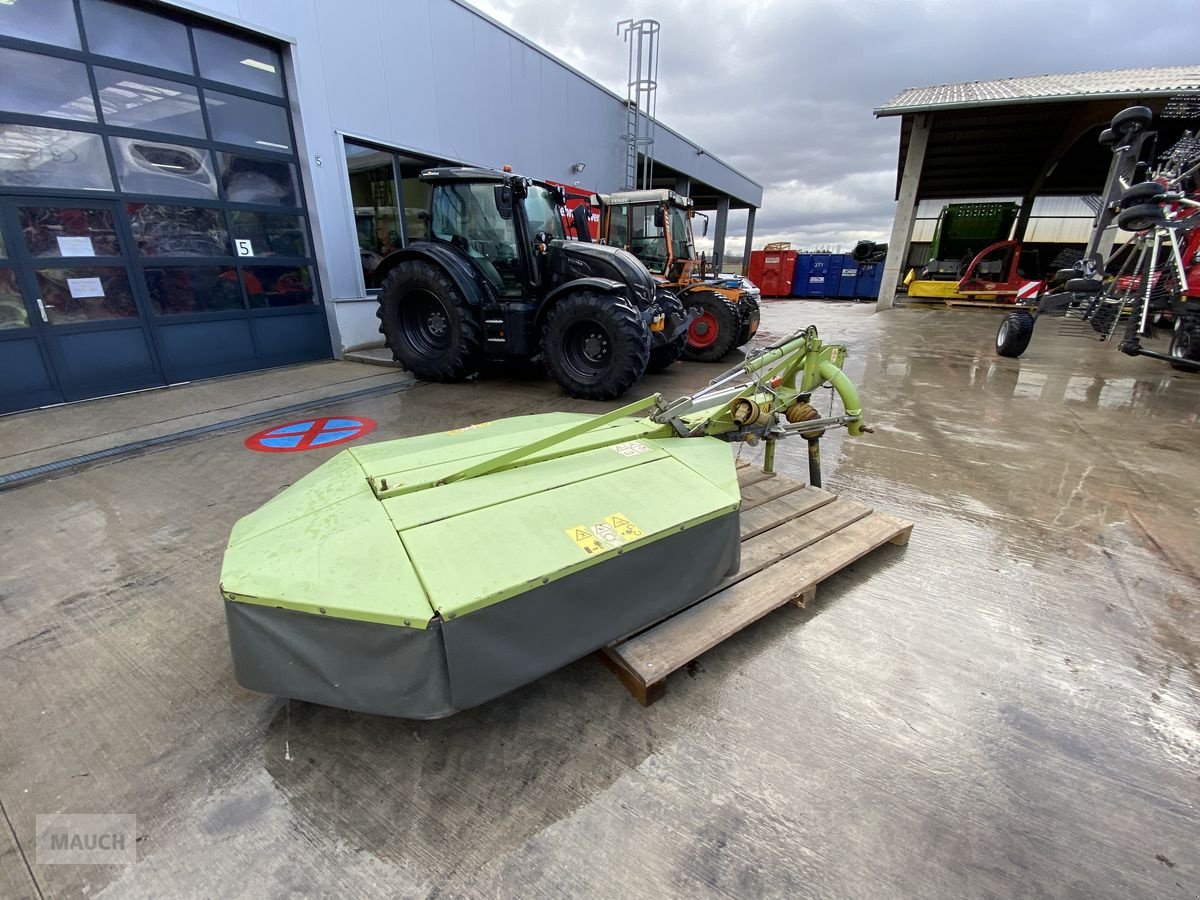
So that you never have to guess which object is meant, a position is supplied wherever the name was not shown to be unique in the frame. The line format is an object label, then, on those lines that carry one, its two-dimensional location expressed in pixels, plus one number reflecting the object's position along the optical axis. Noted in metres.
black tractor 4.72
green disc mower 1.28
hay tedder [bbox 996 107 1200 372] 5.80
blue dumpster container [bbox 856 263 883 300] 20.17
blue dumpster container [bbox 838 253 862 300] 20.44
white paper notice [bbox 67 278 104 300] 4.62
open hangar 11.11
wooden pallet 1.63
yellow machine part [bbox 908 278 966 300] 14.05
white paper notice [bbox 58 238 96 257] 4.54
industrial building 4.39
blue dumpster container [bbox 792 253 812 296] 21.02
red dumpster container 21.14
